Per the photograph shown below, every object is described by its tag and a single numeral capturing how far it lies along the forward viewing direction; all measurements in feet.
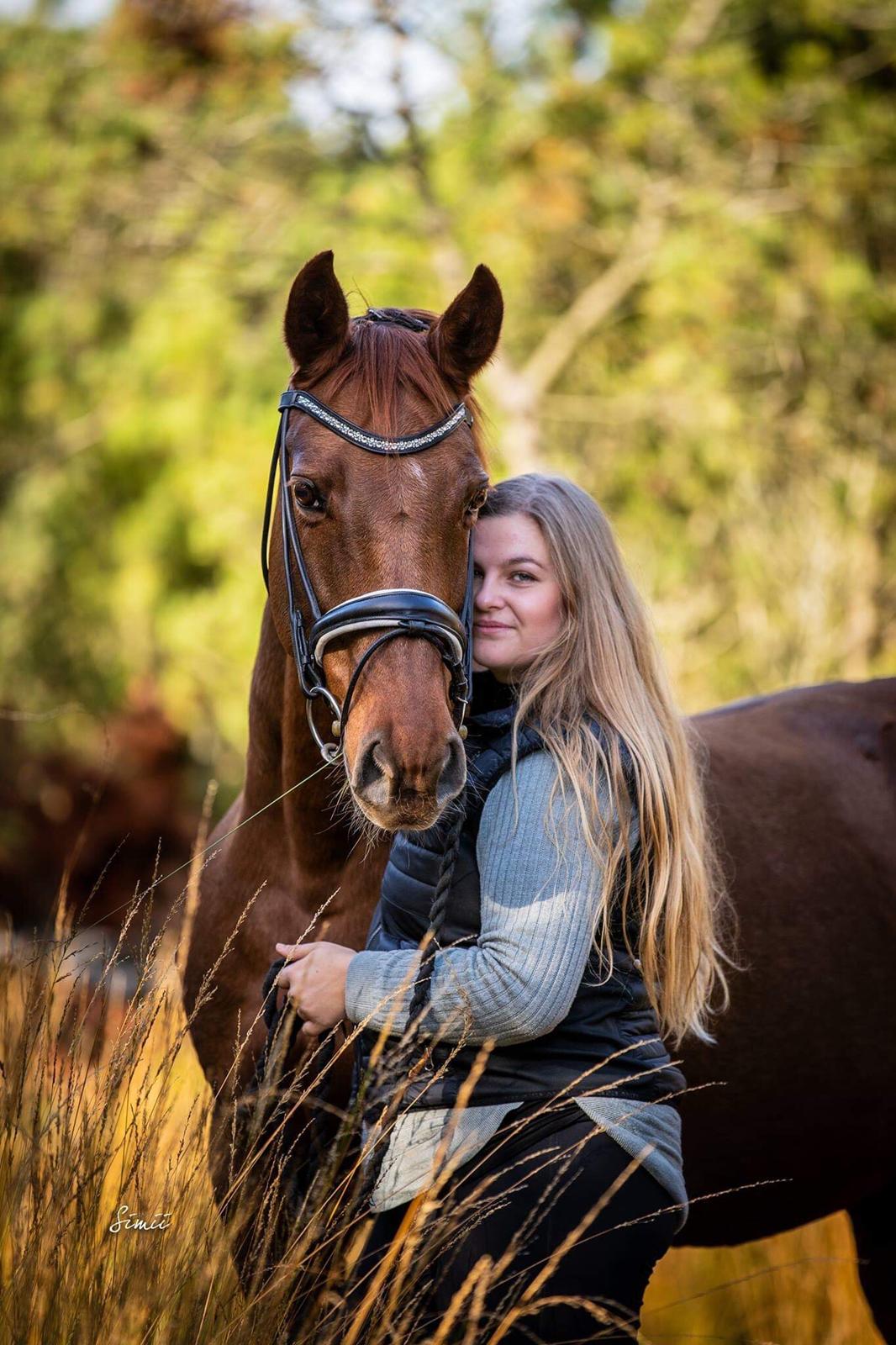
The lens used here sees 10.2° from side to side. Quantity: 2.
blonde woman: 19.39
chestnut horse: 19.98
